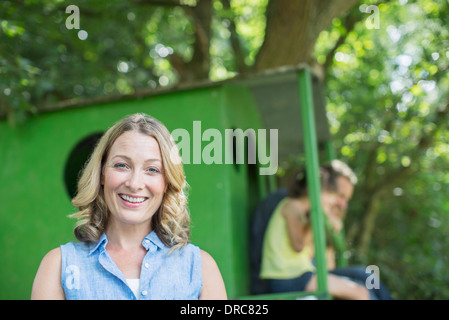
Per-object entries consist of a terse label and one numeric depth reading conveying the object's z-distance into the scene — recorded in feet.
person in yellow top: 11.80
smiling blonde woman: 3.82
